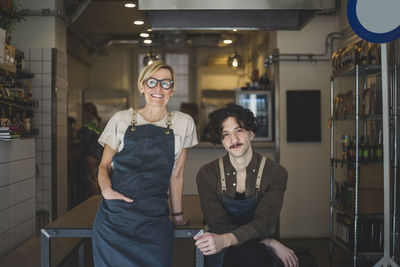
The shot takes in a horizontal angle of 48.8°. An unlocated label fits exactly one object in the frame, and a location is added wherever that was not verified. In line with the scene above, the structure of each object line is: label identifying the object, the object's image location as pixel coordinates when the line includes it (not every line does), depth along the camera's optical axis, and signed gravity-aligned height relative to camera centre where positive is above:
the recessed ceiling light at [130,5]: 4.87 +1.44
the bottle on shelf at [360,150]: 4.07 -0.16
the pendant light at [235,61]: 6.39 +1.07
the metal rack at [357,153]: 3.78 -0.17
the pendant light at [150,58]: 6.52 +1.13
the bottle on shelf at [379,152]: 4.03 -0.17
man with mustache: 2.19 -0.31
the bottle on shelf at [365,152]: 4.05 -0.17
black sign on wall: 5.41 +0.23
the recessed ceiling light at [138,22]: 5.20 +1.38
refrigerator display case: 6.14 +0.38
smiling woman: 2.09 -0.21
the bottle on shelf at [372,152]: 4.05 -0.17
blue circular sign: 2.78 +0.72
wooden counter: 2.27 -0.50
